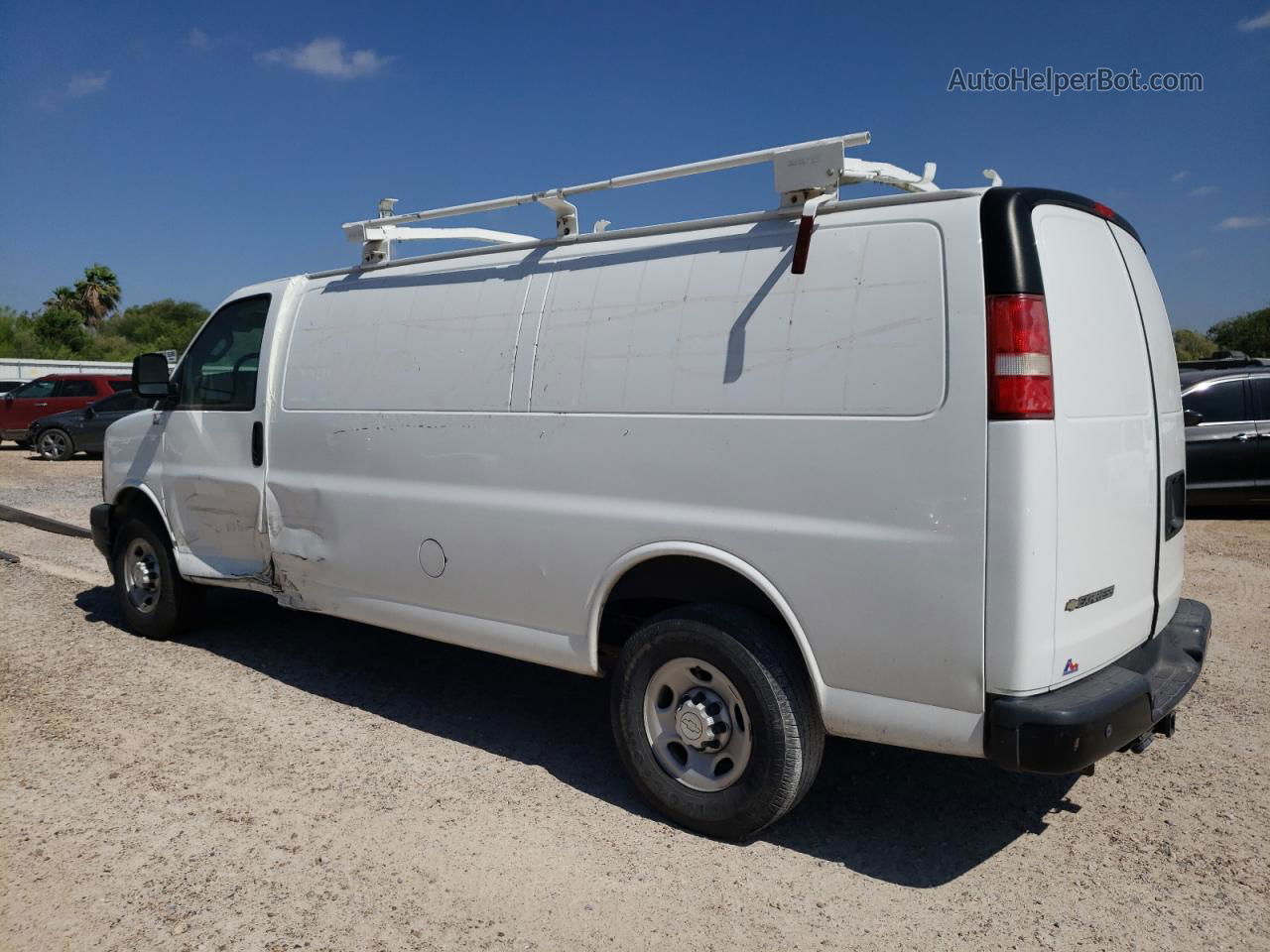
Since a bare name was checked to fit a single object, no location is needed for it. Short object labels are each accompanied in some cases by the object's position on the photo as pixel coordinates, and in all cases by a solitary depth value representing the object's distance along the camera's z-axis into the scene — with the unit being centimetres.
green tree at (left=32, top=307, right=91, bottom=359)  5531
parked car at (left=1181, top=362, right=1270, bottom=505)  1055
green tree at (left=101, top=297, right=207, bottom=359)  6081
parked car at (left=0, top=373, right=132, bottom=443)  2150
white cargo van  308
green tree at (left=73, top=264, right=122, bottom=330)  6178
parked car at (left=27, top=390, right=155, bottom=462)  1995
